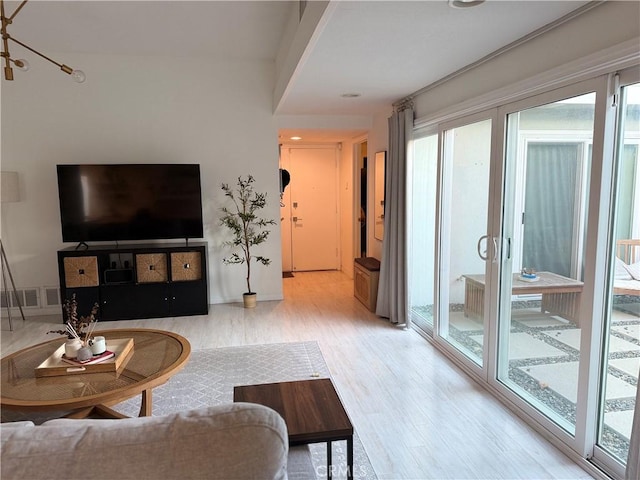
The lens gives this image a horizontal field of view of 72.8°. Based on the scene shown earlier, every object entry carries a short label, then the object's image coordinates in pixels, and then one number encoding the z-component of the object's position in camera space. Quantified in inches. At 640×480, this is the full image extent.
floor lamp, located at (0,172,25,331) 175.0
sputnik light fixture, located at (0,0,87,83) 94.8
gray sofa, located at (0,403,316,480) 34.6
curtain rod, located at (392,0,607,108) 81.7
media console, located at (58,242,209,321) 180.7
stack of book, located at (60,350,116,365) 93.9
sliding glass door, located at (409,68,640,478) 81.8
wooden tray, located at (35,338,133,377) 91.3
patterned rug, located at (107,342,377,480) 93.9
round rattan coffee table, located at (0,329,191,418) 81.0
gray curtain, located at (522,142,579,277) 95.0
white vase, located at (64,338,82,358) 95.5
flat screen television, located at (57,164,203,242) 183.5
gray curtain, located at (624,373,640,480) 69.9
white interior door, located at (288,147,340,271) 286.5
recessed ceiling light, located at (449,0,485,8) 78.8
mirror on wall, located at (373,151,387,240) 203.8
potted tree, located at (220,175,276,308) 203.9
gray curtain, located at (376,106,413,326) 167.6
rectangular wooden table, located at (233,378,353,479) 60.6
